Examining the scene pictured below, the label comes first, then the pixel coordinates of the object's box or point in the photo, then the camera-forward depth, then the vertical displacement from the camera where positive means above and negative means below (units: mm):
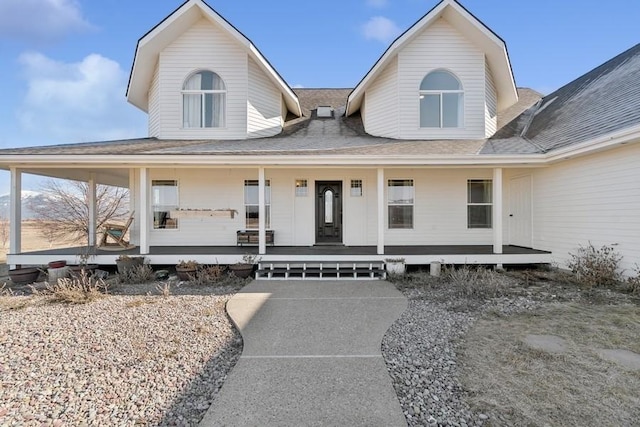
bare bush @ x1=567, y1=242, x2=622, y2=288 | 7125 -1222
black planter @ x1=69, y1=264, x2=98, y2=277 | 8203 -1392
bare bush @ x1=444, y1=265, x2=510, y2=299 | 6570 -1491
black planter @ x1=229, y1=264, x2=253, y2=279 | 8242 -1402
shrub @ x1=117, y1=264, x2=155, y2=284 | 7973 -1491
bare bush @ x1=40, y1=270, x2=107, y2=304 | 6172 -1518
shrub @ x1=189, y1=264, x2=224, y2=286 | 7781 -1495
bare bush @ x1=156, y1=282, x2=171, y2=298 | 6582 -1626
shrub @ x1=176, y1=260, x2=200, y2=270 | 8219 -1270
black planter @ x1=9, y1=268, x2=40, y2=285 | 8172 -1516
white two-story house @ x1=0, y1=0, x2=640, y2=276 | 9711 +2210
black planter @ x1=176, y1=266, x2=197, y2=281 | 8125 -1441
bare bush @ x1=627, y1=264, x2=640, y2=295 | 6438 -1400
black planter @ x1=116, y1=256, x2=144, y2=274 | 8328 -1240
